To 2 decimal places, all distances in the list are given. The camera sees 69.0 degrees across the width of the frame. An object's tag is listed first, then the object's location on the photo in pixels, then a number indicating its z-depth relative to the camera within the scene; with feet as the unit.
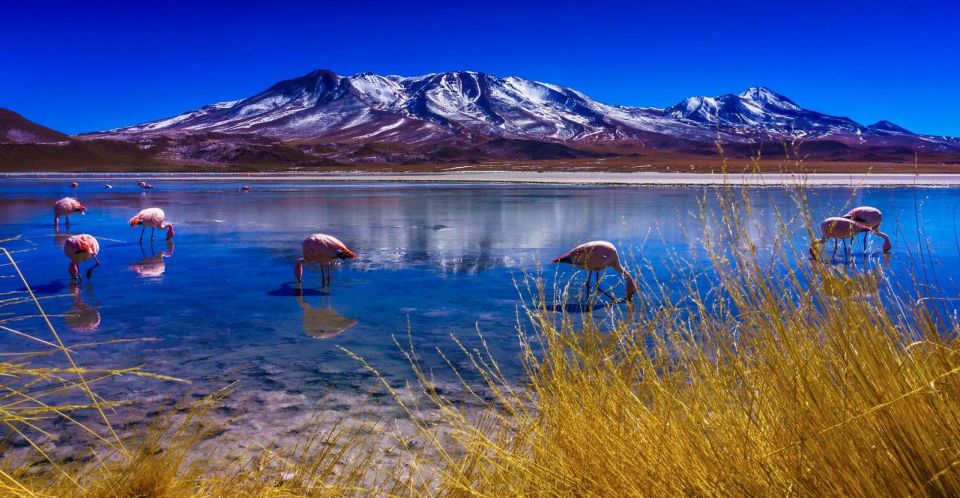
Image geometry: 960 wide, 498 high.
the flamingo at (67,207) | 41.86
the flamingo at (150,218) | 34.01
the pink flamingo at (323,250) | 23.40
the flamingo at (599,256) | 20.52
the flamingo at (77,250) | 23.61
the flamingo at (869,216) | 29.89
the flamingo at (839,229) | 24.97
